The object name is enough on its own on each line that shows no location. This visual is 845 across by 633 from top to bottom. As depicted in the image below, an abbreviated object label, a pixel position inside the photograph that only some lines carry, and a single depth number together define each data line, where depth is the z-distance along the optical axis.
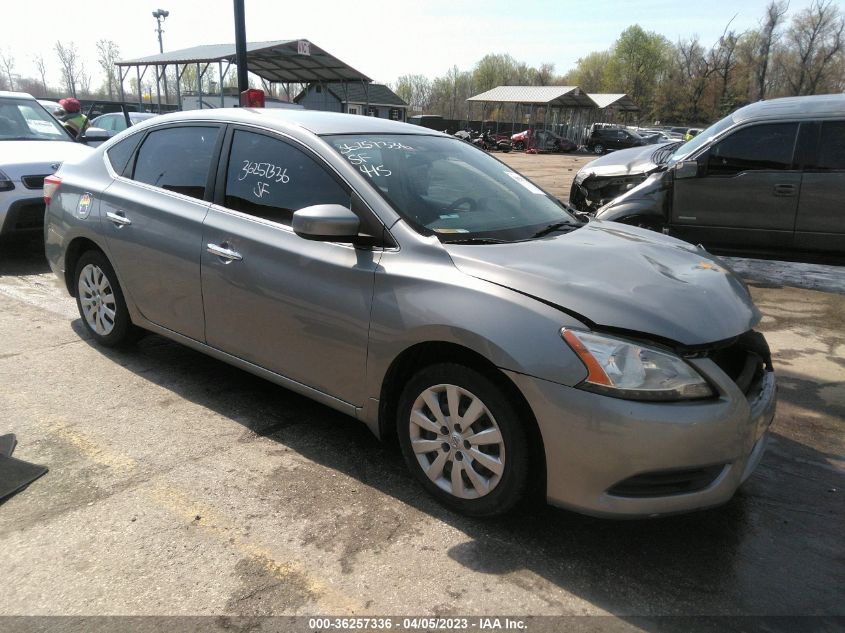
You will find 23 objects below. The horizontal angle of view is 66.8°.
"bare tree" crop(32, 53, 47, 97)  104.97
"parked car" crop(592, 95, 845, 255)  6.50
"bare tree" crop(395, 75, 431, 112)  108.19
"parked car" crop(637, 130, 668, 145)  37.41
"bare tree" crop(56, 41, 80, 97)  90.44
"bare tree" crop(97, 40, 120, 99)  83.79
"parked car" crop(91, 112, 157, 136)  15.02
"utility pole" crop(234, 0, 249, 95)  9.91
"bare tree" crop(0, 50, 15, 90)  97.81
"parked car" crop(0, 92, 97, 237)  6.79
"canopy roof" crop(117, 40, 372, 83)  22.84
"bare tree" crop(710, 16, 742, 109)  61.34
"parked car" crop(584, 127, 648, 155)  39.49
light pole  39.03
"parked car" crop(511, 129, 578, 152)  42.25
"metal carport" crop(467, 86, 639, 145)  43.75
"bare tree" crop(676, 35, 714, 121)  63.53
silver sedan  2.40
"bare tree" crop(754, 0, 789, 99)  60.41
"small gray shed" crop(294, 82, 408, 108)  31.02
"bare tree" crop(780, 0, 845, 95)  60.12
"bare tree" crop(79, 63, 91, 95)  101.06
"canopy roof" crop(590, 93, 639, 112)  50.91
